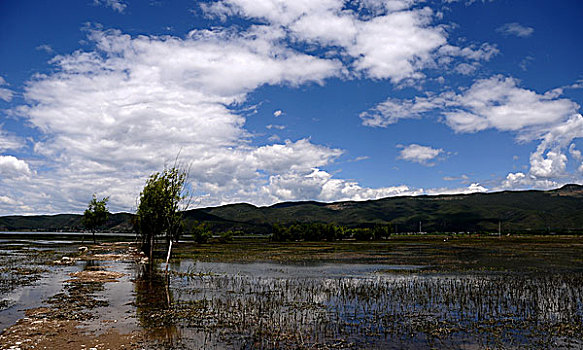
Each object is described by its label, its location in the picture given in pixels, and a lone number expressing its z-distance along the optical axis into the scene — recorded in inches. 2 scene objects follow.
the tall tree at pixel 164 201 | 1892.2
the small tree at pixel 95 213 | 3580.2
